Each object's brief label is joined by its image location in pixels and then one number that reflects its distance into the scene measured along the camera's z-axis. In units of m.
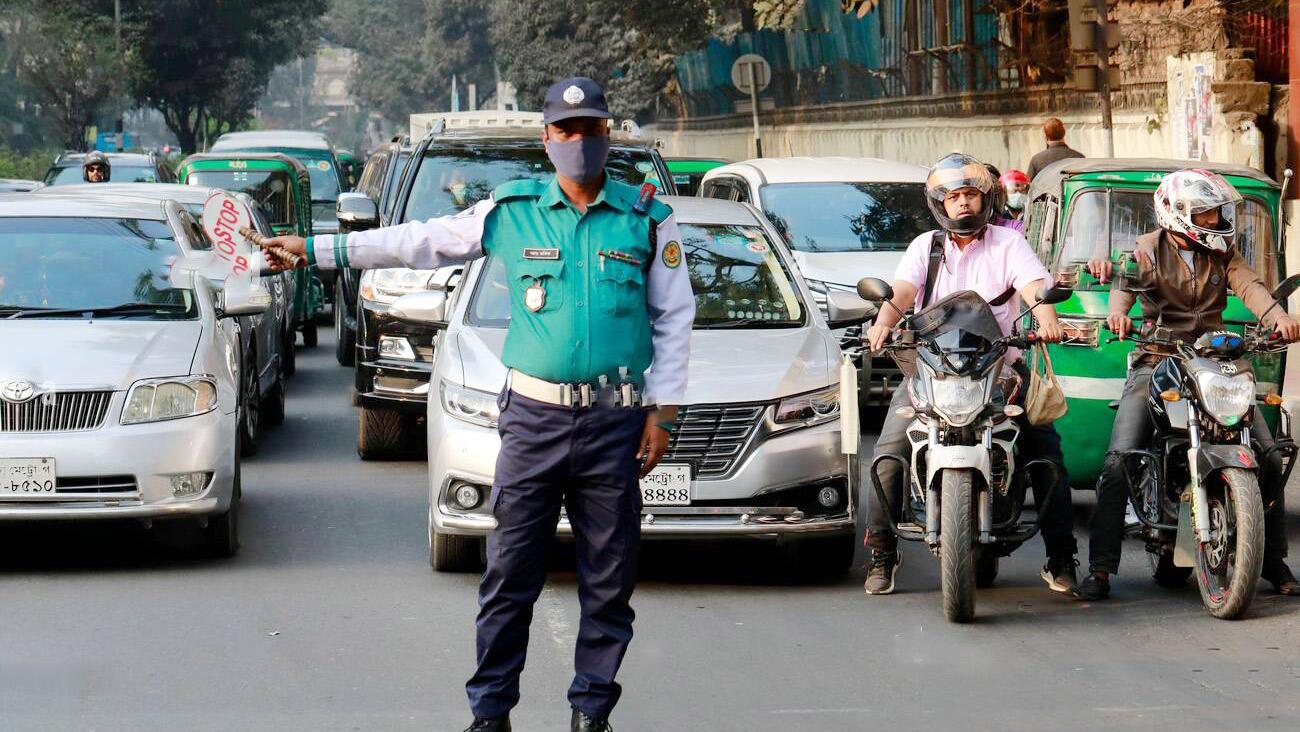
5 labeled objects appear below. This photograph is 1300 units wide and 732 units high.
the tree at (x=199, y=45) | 66.50
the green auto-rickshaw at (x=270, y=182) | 23.50
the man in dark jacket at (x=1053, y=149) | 18.33
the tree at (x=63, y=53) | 62.59
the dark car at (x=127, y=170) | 28.22
